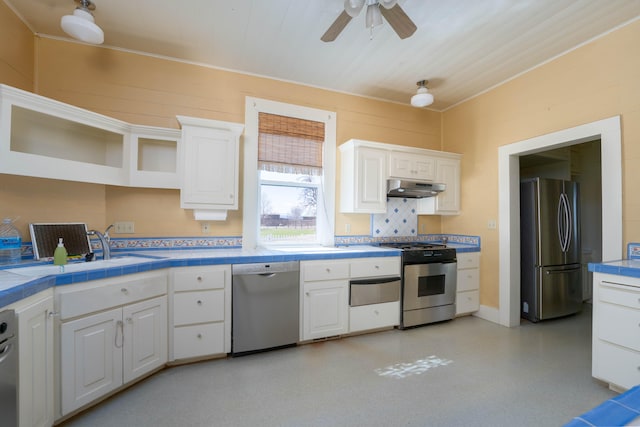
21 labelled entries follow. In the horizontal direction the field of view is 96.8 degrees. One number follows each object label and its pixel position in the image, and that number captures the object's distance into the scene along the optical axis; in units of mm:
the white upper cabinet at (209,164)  2660
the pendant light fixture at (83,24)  2090
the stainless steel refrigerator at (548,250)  3504
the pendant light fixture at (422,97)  3316
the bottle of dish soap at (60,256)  1997
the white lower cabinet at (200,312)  2373
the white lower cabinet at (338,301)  2814
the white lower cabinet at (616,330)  1940
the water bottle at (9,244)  1979
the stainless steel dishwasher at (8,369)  1235
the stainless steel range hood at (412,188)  3432
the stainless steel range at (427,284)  3240
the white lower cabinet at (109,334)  1706
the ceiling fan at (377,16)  1806
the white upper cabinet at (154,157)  2596
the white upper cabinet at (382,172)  3398
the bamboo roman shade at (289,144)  3248
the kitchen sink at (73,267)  1803
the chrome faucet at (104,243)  2331
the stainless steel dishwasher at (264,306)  2539
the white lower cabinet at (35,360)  1384
